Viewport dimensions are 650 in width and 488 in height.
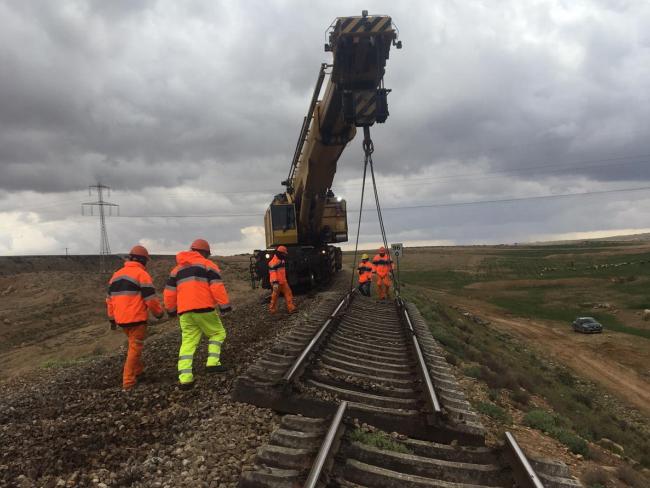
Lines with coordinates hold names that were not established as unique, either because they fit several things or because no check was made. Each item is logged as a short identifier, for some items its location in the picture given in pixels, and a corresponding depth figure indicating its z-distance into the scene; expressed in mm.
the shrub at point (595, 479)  4656
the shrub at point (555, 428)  5729
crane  7473
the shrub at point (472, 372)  8203
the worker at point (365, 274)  15352
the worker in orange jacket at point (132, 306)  5844
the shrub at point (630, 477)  5095
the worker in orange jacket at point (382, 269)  13870
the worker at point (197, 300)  5914
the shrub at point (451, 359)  8711
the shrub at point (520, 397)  7679
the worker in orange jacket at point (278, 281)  11492
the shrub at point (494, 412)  6061
